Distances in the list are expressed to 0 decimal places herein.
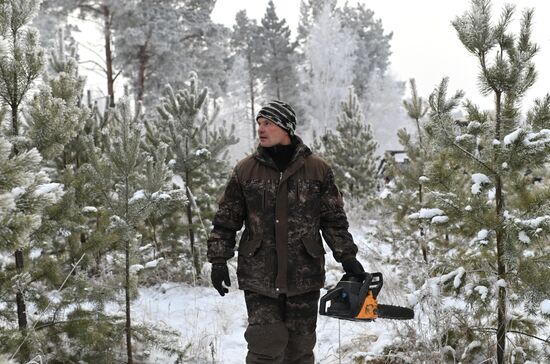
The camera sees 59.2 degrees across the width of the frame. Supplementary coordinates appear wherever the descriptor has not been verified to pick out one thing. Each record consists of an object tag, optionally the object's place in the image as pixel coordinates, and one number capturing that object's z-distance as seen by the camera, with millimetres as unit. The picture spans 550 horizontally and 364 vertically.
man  3062
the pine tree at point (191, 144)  7828
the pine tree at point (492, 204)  3494
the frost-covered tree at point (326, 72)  33938
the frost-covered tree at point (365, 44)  40375
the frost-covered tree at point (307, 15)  41812
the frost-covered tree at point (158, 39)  19750
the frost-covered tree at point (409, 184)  7892
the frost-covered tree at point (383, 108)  38625
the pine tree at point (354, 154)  17109
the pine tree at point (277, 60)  35562
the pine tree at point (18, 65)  3508
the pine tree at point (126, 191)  4340
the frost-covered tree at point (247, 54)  37469
